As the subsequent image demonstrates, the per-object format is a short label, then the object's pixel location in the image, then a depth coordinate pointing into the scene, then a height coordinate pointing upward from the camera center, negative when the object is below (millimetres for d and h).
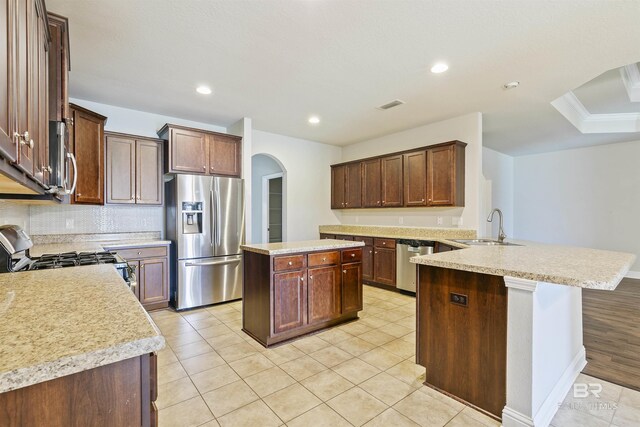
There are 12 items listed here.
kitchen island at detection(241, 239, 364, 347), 2762 -721
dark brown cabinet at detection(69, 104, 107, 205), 3080 +655
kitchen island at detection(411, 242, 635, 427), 1618 -673
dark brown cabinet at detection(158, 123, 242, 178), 3939 +858
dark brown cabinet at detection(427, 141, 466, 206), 4199 +557
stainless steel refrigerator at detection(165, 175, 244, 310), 3834 -302
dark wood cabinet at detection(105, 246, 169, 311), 3588 -710
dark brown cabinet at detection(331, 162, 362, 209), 5629 +540
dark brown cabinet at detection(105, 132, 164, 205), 3713 +564
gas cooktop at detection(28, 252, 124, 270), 2016 -337
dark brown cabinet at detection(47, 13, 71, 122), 1712 +842
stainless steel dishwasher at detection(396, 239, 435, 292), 4312 -647
